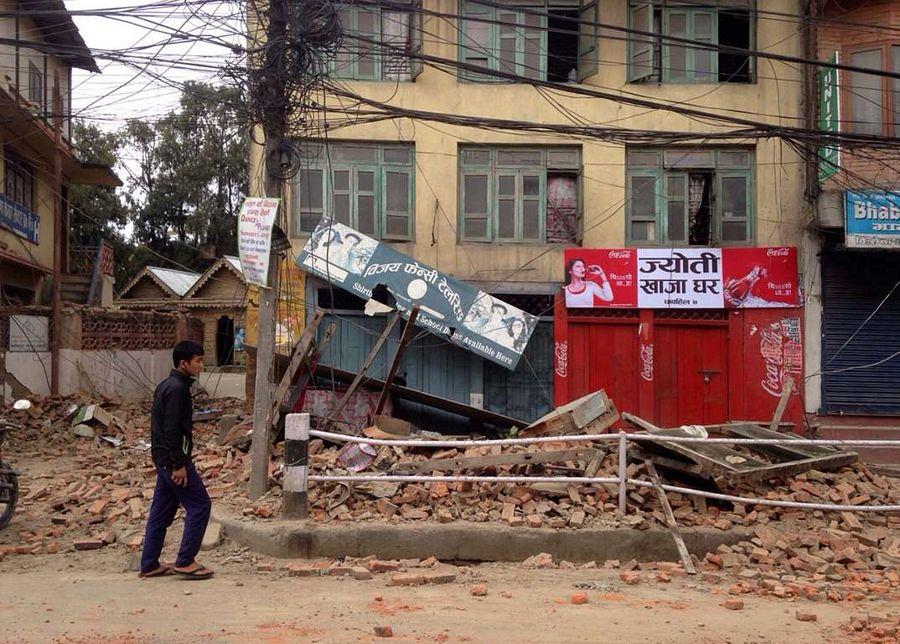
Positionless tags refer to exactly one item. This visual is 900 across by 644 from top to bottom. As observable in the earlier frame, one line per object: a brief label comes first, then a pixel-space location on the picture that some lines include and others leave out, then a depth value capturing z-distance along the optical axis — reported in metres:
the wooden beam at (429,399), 11.88
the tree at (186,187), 37.69
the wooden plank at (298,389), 10.70
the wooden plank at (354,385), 11.06
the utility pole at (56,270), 15.87
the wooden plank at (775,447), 8.99
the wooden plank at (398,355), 11.22
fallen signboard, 13.37
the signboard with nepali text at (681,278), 14.09
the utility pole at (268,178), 8.18
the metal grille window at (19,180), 18.19
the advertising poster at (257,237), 7.94
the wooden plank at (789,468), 7.97
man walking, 6.15
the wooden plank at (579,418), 9.72
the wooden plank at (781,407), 10.84
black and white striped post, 7.39
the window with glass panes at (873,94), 13.66
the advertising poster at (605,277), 14.21
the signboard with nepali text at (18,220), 17.08
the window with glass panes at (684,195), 14.51
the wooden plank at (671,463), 7.89
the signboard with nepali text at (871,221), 13.12
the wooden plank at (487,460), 8.05
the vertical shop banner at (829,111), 13.18
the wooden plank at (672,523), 6.94
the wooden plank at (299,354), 10.18
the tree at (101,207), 32.47
